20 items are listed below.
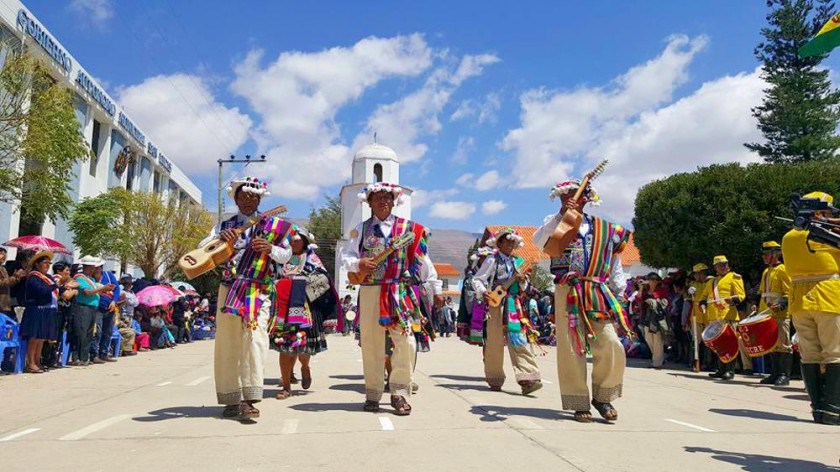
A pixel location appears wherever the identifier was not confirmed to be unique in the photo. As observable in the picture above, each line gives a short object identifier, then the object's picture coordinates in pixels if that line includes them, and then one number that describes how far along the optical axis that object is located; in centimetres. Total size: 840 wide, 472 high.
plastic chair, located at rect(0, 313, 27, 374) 1002
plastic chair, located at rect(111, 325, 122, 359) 1448
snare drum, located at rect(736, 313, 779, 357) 906
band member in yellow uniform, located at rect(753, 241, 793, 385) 873
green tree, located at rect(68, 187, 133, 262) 2773
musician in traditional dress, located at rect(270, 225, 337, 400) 756
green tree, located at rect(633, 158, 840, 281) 1577
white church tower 5598
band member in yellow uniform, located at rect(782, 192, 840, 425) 614
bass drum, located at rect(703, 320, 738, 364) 1042
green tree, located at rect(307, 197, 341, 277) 7019
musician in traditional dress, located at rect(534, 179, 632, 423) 579
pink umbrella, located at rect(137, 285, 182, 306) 1708
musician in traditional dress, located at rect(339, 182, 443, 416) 613
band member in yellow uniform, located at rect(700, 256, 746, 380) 1093
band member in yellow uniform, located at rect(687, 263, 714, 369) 1215
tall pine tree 3072
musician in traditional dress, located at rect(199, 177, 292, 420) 575
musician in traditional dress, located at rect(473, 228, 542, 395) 823
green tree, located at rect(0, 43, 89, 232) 1334
